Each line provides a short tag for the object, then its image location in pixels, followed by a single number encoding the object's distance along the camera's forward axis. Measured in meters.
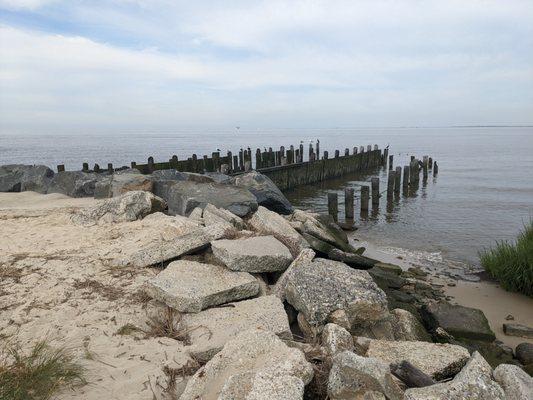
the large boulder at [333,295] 4.20
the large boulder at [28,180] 11.79
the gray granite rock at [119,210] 7.20
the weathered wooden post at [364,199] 15.27
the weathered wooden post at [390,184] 17.93
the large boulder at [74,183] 10.19
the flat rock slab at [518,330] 5.98
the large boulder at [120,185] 8.99
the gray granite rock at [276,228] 6.50
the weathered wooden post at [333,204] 13.85
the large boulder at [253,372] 2.56
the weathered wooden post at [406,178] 21.25
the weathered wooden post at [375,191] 16.27
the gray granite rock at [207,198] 7.64
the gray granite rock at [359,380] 2.67
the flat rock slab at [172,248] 5.30
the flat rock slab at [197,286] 4.18
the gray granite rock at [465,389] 2.55
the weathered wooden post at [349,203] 14.34
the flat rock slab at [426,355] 3.45
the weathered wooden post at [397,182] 19.20
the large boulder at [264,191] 9.60
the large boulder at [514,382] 2.70
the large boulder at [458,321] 5.76
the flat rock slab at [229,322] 3.65
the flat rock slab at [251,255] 4.95
